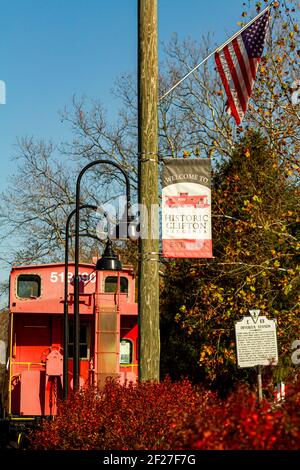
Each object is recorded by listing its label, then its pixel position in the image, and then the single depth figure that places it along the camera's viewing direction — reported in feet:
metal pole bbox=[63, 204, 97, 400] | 76.01
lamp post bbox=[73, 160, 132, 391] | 73.77
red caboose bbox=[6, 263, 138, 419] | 78.69
